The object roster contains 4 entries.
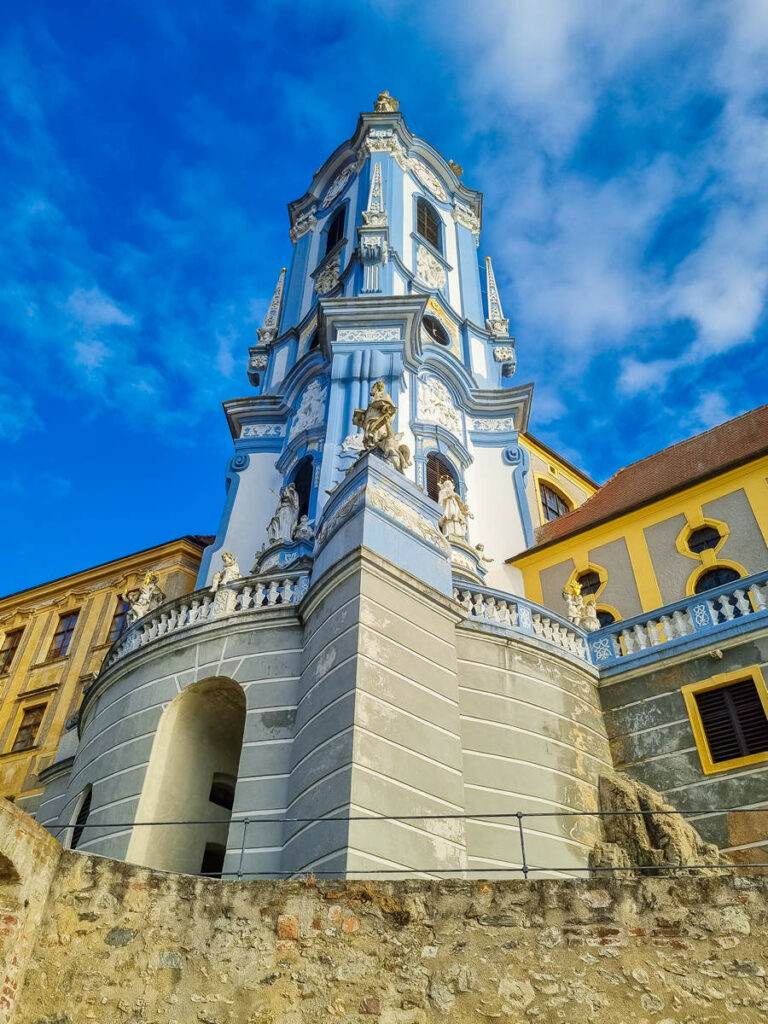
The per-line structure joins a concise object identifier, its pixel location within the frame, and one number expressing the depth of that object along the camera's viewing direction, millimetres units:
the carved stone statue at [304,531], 18891
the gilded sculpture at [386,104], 32438
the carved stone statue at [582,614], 16672
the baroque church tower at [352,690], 11062
